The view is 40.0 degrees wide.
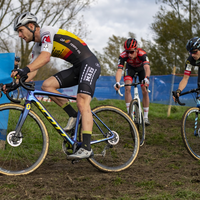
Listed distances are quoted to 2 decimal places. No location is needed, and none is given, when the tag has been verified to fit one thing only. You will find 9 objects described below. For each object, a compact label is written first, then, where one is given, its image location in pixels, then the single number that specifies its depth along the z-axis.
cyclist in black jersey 5.15
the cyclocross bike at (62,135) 3.63
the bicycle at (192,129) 5.02
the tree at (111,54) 40.44
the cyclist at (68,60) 3.68
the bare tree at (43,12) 19.66
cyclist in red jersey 6.34
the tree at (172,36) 27.83
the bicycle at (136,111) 6.28
